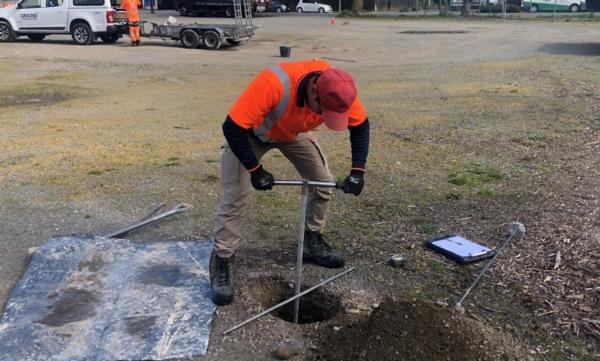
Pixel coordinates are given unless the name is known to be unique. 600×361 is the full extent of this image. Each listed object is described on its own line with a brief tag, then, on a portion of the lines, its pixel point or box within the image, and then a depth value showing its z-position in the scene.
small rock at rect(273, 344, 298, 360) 3.32
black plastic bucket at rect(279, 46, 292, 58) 17.92
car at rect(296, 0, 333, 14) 47.53
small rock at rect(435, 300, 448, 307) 3.81
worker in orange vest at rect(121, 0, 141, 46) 20.12
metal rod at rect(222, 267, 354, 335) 3.58
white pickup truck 19.94
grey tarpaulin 3.39
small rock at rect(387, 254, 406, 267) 4.36
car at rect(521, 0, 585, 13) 44.59
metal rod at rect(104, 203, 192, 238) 4.84
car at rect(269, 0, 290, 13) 47.47
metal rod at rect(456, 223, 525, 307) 3.95
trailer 19.91
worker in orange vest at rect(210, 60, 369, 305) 3.33
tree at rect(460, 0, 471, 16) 41.28
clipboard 4.37
